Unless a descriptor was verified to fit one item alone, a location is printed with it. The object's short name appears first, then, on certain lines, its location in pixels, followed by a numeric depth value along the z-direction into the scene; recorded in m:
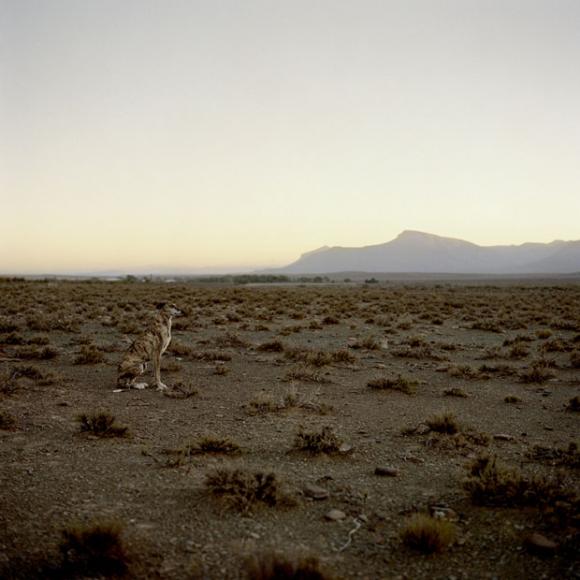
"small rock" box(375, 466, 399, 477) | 5.47
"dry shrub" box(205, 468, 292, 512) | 4.57
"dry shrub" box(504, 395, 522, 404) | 8.97
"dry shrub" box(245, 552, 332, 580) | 3.28
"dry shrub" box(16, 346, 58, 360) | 12.45
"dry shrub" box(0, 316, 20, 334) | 16.53
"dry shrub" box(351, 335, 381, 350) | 14.91
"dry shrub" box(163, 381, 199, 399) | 8.88
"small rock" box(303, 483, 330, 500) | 4.83
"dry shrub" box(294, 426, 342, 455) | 6.11
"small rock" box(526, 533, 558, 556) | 3.84
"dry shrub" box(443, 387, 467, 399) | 9.35
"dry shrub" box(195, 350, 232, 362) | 12.88
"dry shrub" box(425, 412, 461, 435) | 6.93
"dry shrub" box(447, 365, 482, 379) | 11.11
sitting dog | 9.31
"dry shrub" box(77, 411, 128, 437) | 6.61
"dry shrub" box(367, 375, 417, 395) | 9.73
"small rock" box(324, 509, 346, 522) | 4.42
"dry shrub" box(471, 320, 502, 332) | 19.25
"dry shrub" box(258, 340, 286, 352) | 14.39
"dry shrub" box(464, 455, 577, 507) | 4.60
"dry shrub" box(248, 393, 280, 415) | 8.02
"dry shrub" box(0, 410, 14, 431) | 6.78
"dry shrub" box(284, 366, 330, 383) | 10.52
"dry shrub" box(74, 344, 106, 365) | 11.88
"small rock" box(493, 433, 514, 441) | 6.77
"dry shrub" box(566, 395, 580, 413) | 8.38
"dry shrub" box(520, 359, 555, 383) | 10.71
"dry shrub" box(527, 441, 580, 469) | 5.75
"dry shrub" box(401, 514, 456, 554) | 3.89
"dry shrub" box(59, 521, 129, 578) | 3.53
